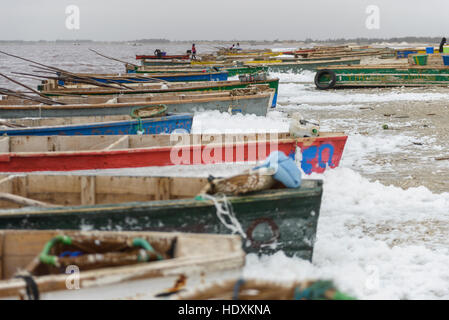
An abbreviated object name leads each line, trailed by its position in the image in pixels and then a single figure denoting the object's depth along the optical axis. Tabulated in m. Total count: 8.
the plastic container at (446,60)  21.18
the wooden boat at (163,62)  30.69
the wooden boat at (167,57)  33.88
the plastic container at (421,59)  22.12
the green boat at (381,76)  21.70
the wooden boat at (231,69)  24.57
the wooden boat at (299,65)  30.02
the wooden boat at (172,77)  18.22
